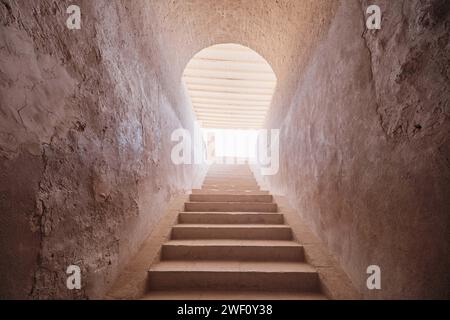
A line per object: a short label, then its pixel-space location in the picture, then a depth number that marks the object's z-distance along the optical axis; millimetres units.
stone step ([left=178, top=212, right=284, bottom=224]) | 3373
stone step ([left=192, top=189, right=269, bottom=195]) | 4459
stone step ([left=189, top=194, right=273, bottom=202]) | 4188
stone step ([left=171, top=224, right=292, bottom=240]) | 3010
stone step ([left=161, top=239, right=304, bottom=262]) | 2621
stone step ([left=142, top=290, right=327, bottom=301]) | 2070
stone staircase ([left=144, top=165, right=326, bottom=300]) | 2215
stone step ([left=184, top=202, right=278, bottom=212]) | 3775
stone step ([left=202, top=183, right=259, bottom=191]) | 6147
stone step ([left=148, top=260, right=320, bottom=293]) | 2232
